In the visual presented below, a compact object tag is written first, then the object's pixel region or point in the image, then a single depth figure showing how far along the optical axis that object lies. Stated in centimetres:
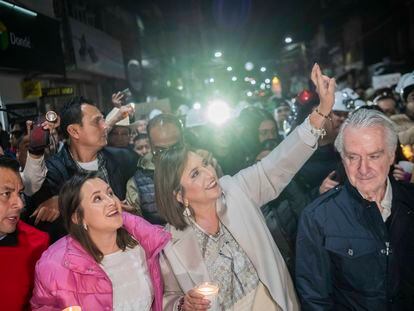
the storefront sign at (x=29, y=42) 823
